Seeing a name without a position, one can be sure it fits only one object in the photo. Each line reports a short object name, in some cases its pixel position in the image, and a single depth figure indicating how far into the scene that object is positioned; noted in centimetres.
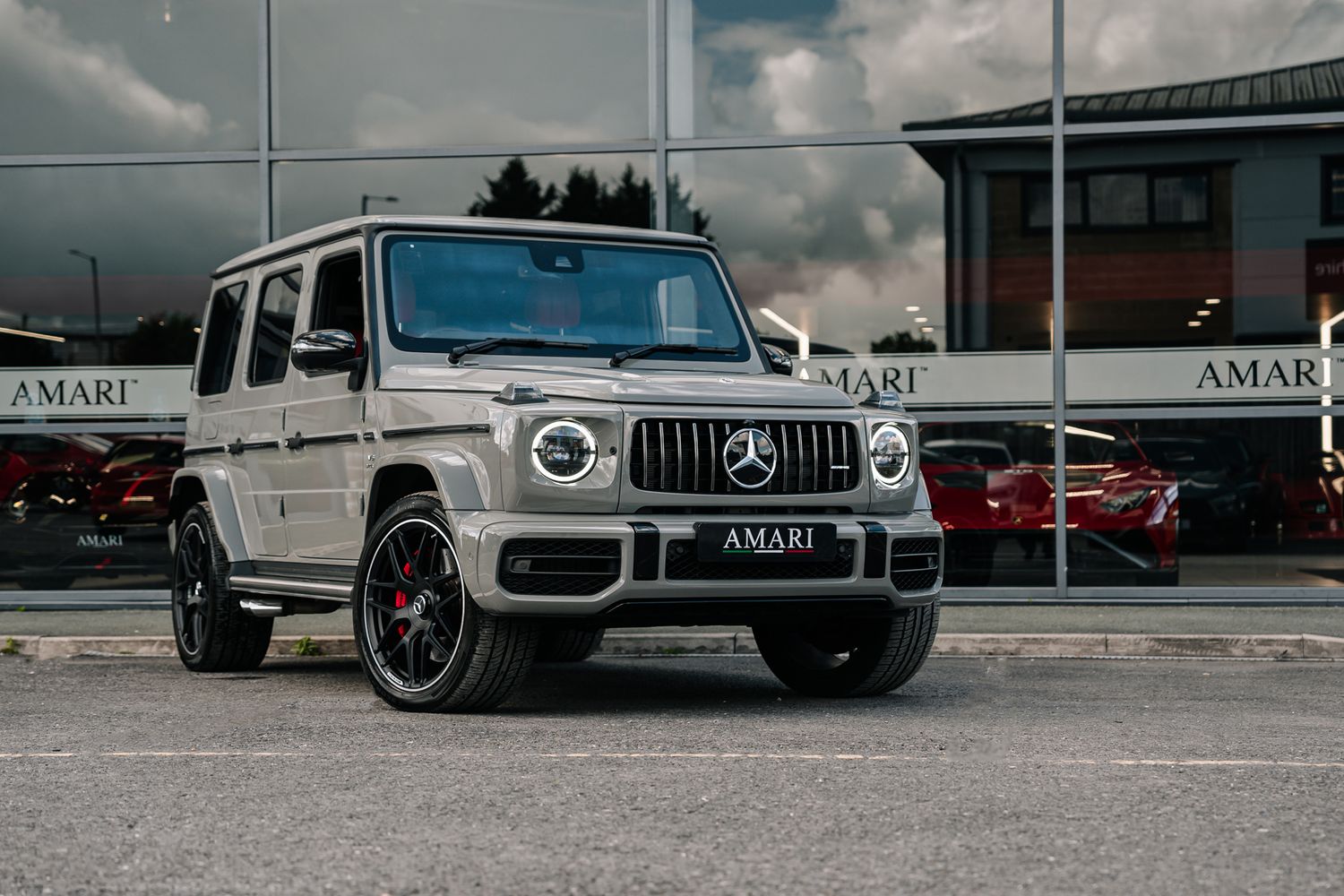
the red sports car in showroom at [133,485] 1380
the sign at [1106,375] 1320
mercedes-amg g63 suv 678
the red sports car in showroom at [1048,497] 1337
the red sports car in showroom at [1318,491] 1312
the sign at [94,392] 1384
